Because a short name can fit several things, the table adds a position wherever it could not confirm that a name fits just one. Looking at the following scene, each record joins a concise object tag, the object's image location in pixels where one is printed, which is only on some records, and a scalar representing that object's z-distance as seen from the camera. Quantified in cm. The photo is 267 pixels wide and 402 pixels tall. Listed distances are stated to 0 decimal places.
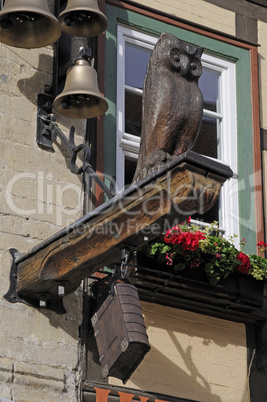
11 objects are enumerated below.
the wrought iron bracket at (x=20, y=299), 641
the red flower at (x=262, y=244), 752
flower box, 673
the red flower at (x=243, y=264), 705
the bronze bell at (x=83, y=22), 686
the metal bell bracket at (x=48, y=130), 669
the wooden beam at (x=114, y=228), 548
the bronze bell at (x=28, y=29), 653
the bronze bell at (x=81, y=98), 669
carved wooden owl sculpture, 608
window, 762
